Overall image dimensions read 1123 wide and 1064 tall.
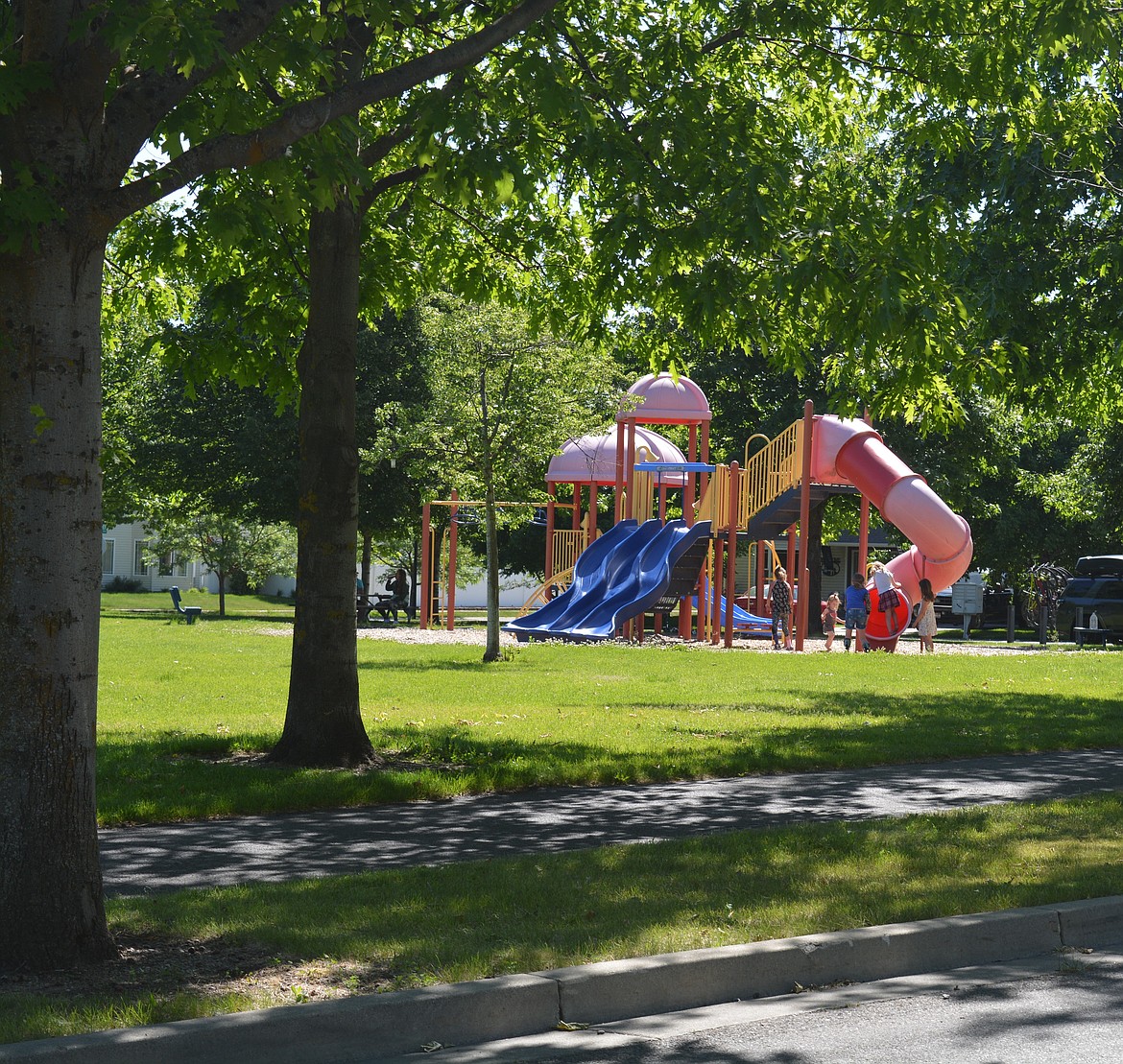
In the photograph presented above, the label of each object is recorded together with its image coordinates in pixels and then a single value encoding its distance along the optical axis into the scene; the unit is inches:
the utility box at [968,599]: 1798.7
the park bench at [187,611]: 1601.0
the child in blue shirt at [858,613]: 1208.8
